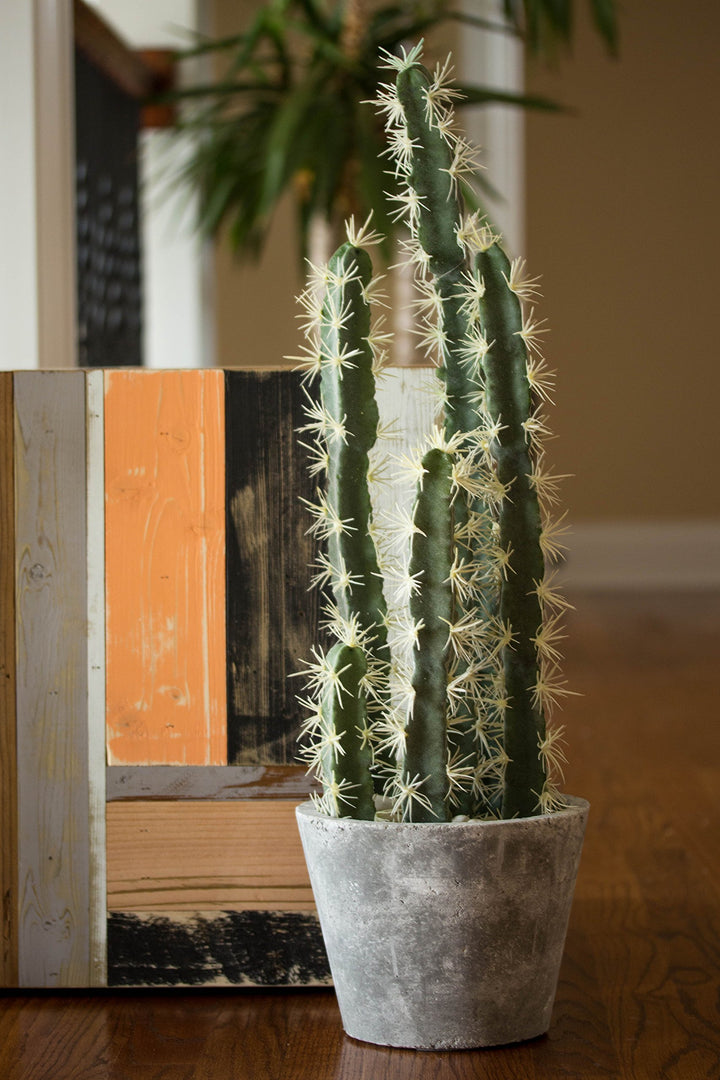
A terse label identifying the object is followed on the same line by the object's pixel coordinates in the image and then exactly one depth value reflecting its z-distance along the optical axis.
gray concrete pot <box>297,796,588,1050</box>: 1.81
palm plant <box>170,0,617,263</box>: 3.05
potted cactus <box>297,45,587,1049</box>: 1.81
